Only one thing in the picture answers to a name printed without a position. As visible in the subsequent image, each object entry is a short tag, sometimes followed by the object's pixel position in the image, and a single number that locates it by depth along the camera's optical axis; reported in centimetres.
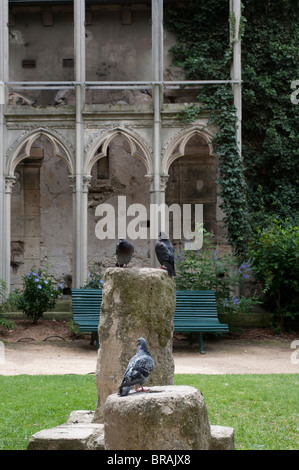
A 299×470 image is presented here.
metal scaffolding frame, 1388
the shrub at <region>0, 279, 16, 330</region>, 1321
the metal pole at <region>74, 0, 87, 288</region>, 1384
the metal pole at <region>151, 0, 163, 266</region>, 1398
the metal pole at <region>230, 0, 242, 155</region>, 1421
